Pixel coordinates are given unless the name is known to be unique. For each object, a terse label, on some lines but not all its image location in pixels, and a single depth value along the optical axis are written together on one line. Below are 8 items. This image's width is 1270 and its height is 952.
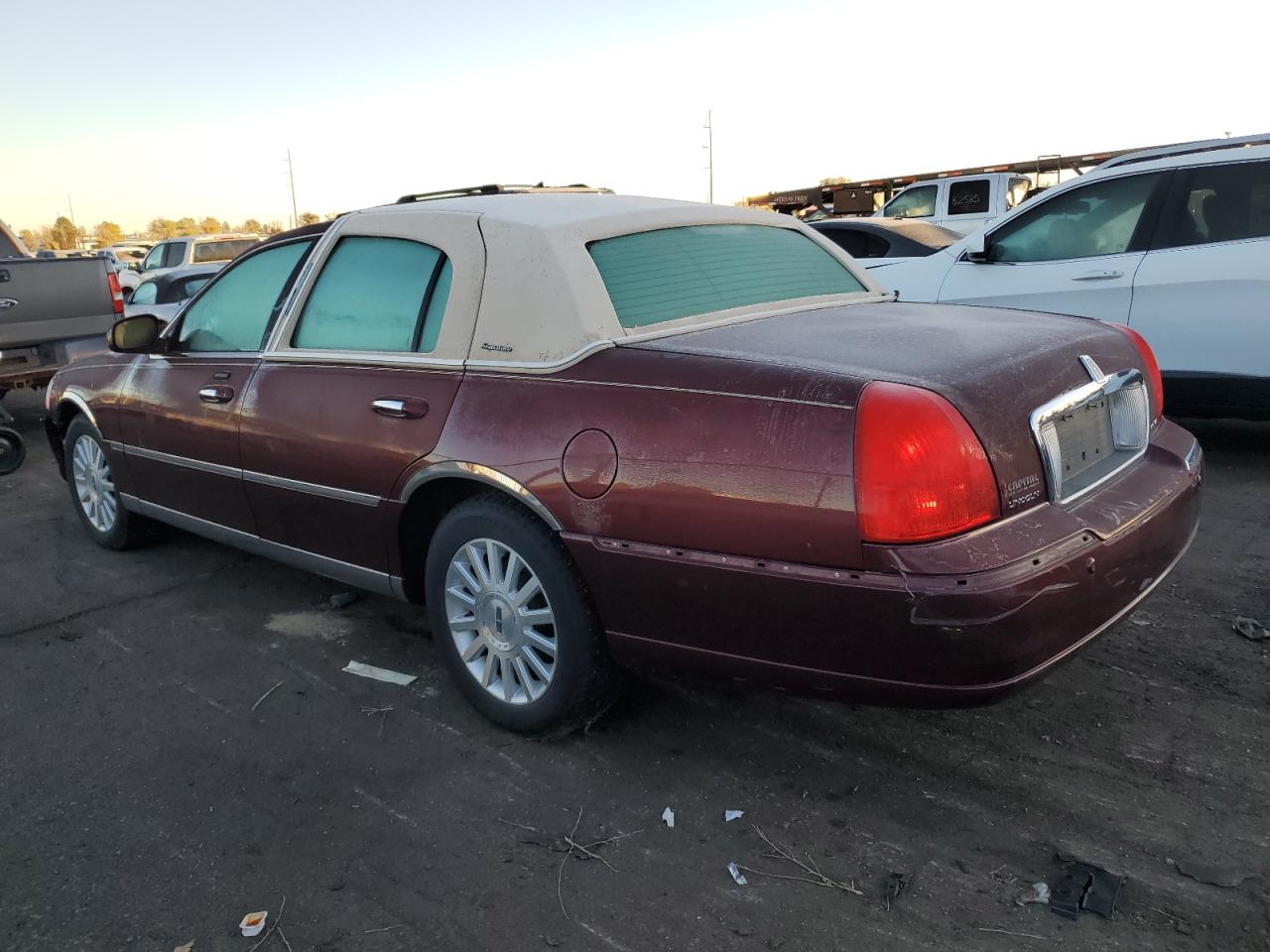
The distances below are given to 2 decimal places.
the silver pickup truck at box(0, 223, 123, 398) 8.03
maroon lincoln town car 2.35
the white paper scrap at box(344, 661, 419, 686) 3.69
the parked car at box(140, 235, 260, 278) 17.36
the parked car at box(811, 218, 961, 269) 9.20
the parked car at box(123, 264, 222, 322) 12.09
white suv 5.43
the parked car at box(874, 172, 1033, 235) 15.97
